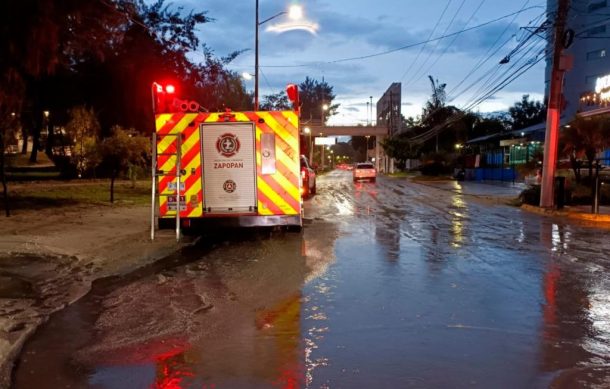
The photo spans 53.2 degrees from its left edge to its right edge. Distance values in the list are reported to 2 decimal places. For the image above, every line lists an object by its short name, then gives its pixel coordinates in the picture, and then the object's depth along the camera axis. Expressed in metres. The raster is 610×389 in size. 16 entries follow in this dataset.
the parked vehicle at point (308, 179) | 25.22
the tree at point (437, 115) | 82.06
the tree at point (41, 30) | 7.00
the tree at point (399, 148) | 70.69
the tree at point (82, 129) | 26.84
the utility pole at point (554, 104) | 19.91
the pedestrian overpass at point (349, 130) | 79.50
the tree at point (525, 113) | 90.88
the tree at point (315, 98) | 126.19
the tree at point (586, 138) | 20.94
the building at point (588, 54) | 74.00
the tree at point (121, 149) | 21.84
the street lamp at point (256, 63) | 29.82
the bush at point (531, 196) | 22.34
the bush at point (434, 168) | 59.88
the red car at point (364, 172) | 49.44
